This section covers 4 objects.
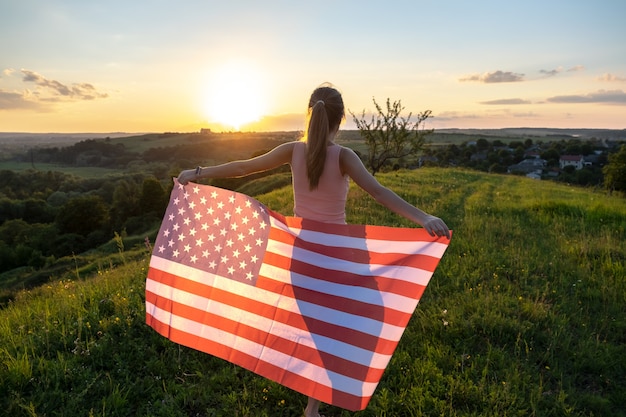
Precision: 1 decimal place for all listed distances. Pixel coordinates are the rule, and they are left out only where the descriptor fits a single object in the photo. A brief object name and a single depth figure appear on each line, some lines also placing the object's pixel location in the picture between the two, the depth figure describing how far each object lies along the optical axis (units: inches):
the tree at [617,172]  2236.7
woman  143.9
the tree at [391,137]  1039.0
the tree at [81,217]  2460.6
